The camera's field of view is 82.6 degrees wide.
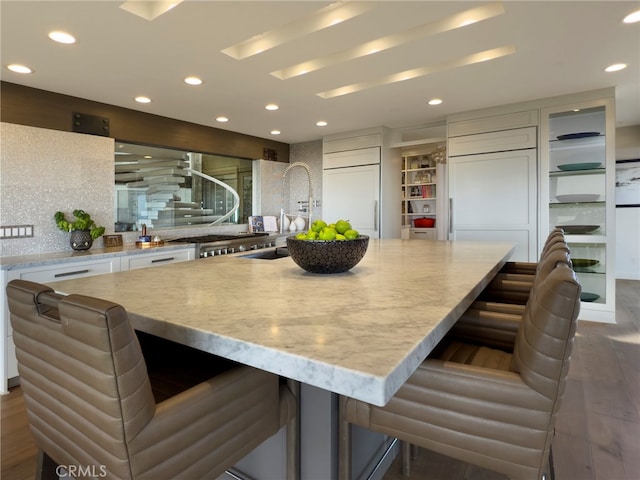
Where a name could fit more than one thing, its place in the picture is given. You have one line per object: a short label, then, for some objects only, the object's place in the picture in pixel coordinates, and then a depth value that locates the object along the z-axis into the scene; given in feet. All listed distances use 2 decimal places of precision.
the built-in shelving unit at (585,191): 11.79
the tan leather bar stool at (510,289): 6.59
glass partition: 12.86
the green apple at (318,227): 5.18
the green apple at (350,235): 5.00
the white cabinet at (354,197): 16.33
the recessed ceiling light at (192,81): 9.81
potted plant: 10.33
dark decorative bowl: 4.84
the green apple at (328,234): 4.90
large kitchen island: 2.12
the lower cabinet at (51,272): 8.04
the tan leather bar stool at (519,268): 7.80
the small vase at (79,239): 10.43
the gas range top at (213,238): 13.08
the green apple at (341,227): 5.12
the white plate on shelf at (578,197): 12.14
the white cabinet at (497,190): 12.73
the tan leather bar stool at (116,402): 2.35
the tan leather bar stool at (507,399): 2.77
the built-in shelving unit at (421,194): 22.89
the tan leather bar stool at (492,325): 4.74
